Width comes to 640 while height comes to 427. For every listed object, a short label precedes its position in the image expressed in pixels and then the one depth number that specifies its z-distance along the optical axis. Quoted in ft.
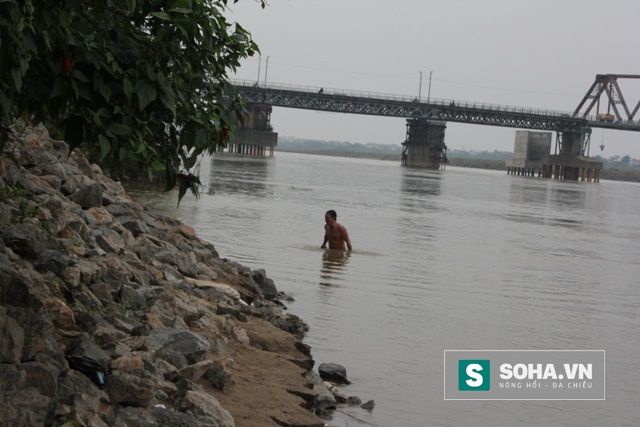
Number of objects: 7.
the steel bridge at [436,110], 481.46
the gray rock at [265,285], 46.15
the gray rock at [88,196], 37.52
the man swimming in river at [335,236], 69.41
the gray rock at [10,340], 19.06
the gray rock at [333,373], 31.96
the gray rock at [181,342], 24.21
